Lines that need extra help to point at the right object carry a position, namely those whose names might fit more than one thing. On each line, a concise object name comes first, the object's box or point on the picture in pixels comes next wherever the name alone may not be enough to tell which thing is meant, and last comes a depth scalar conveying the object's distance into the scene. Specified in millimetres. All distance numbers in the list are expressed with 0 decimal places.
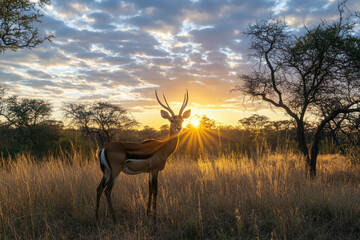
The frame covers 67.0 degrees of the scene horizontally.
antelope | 4848
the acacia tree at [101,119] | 27609
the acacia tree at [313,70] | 9742
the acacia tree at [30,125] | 22828
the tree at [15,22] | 12133
